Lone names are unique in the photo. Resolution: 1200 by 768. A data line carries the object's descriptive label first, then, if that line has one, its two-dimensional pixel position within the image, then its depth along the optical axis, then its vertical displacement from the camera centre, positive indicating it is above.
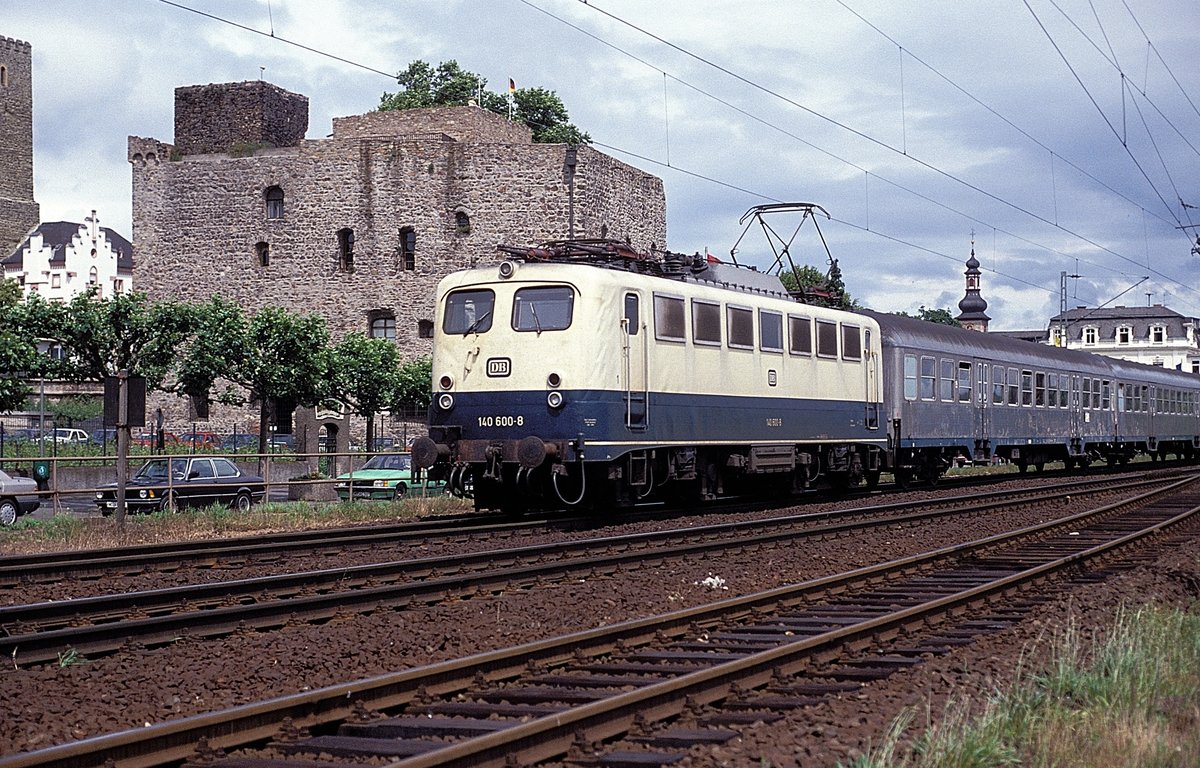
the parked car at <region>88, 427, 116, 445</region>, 45.33 +0.04
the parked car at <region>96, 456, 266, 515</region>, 26.41 -0.93
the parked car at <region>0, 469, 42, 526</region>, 26.73 -1.17
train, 17.84 +0.71
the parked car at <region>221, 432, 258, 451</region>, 48.94 -0.18
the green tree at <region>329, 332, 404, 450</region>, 47.34 +1.99
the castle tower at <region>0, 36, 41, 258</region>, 114.38 +23.96
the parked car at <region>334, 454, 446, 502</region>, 30.91 -1.01
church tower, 132.12 +11.85
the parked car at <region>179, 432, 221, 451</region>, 48.22 -0.10
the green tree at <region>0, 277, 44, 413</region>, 40.22 +2.42
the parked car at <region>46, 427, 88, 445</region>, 46.81 +0.08
